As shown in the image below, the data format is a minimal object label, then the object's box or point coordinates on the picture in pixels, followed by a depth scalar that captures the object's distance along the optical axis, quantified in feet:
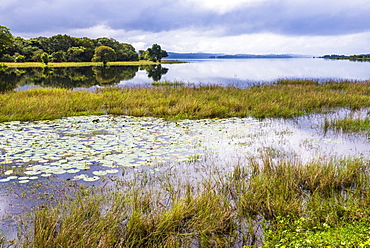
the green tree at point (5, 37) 190.19
